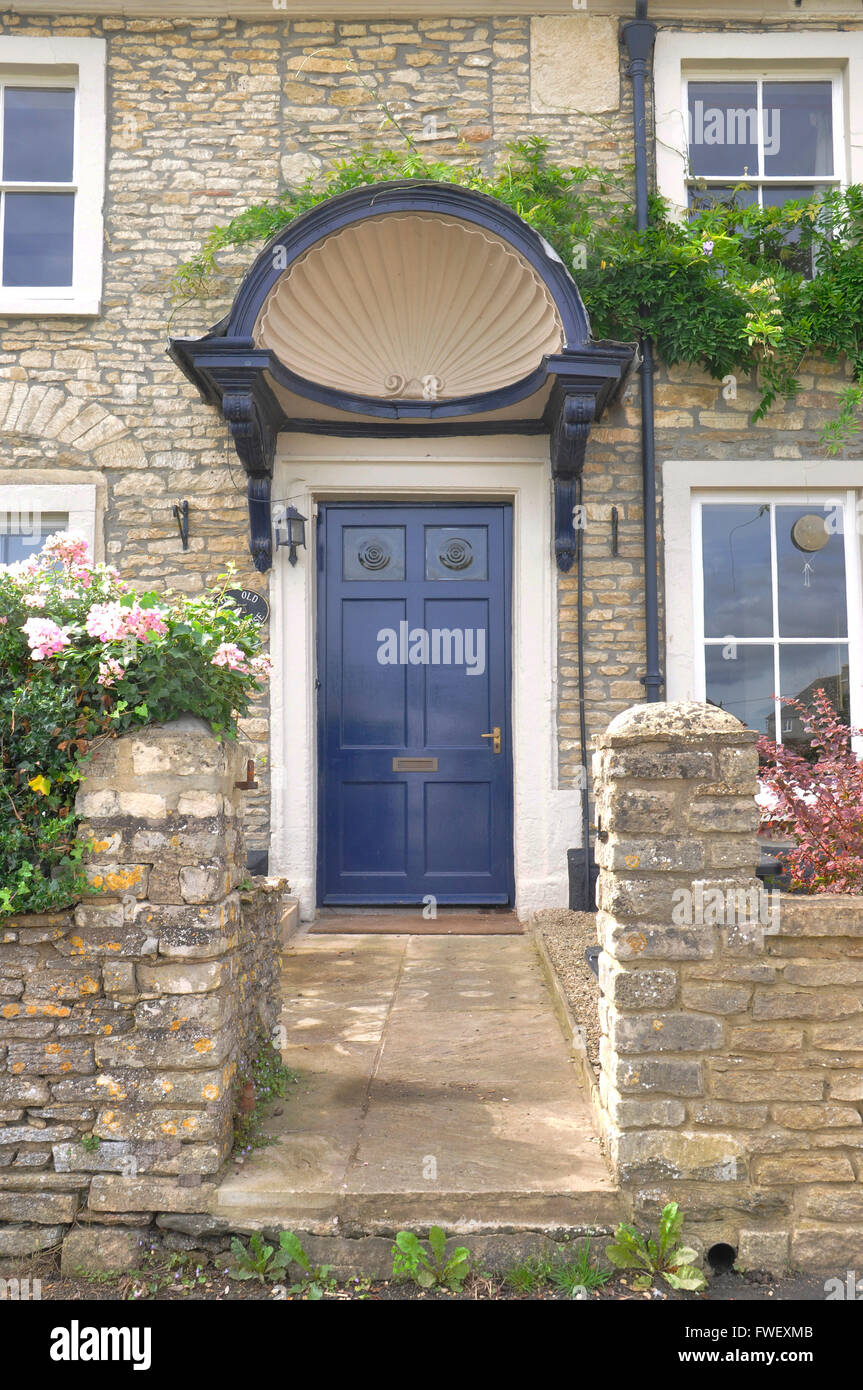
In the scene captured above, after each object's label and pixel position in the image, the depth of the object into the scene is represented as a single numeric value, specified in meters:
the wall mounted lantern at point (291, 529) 5.87
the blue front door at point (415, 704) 6.10
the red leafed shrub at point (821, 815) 3.28
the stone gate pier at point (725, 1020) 2.75
